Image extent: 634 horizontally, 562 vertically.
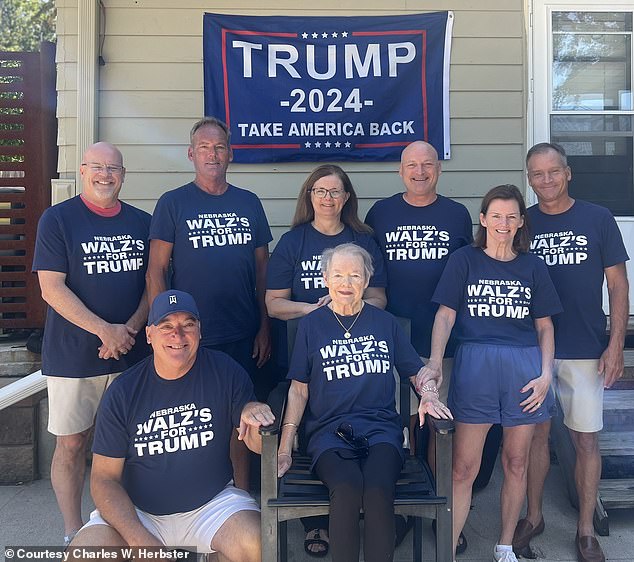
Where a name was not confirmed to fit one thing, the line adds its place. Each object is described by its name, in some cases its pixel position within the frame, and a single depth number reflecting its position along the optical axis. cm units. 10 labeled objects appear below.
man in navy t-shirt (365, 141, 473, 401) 294
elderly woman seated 236
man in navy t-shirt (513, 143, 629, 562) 278
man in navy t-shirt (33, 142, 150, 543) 266
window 412
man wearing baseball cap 220
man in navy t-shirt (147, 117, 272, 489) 287
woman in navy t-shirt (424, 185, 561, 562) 256
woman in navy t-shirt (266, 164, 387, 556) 284
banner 401
